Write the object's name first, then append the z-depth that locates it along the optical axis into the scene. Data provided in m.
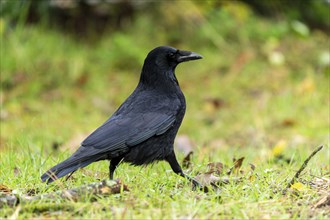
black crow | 8.76
